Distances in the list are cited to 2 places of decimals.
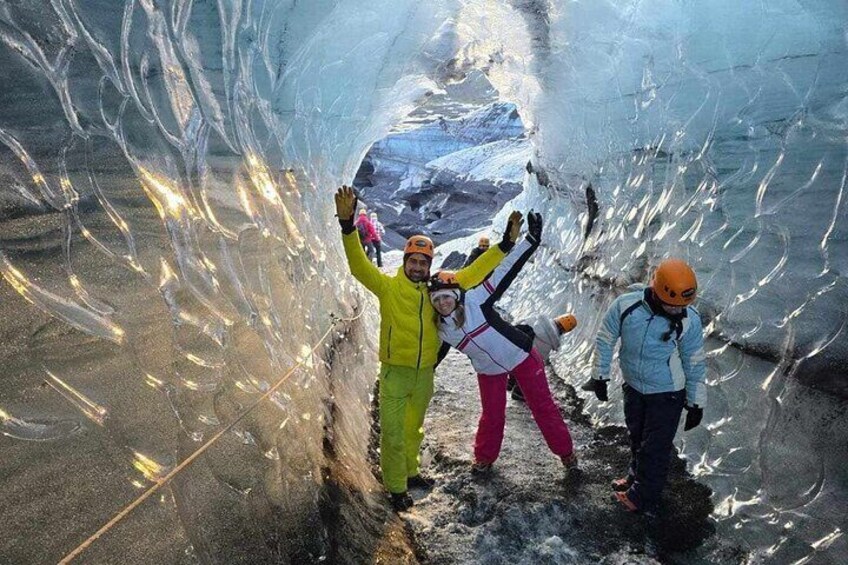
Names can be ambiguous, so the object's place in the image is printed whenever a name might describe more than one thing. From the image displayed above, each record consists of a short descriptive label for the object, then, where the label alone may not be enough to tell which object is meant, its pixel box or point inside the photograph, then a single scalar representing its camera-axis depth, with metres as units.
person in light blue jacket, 3.03
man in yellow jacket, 3.34
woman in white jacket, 3.52
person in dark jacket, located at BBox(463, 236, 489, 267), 6.86
